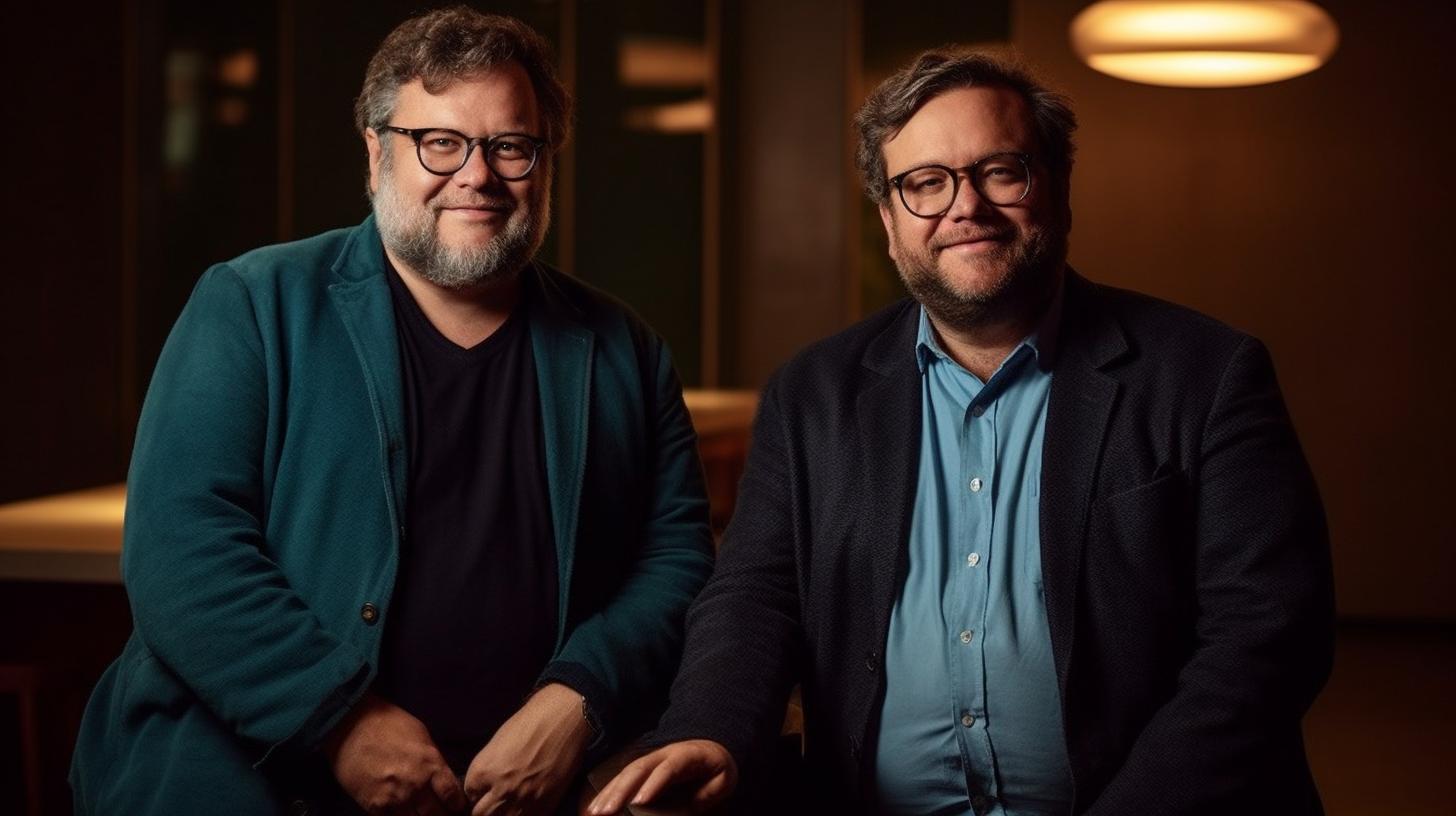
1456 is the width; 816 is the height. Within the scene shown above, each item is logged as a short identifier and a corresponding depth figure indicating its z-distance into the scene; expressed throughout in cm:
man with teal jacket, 176
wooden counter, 230
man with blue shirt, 172
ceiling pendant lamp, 533
